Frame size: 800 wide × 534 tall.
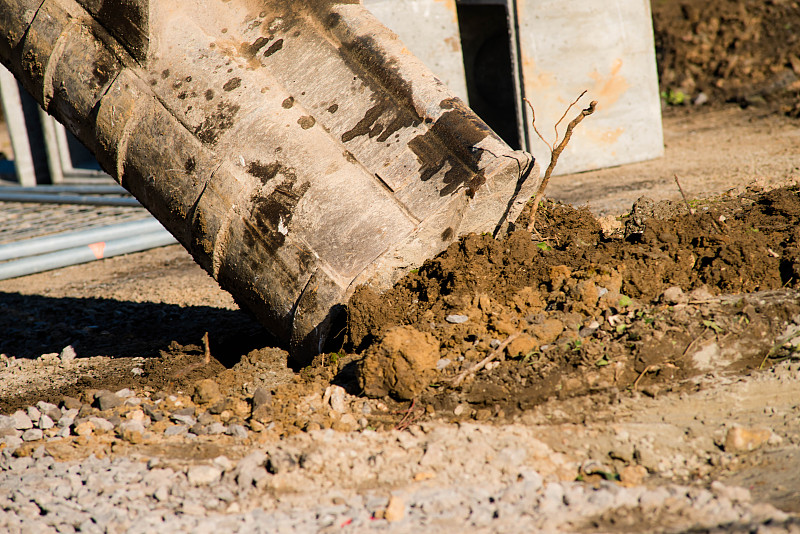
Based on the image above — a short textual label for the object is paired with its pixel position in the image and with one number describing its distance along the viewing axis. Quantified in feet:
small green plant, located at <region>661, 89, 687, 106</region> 70.38
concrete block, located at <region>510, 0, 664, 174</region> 53.88
